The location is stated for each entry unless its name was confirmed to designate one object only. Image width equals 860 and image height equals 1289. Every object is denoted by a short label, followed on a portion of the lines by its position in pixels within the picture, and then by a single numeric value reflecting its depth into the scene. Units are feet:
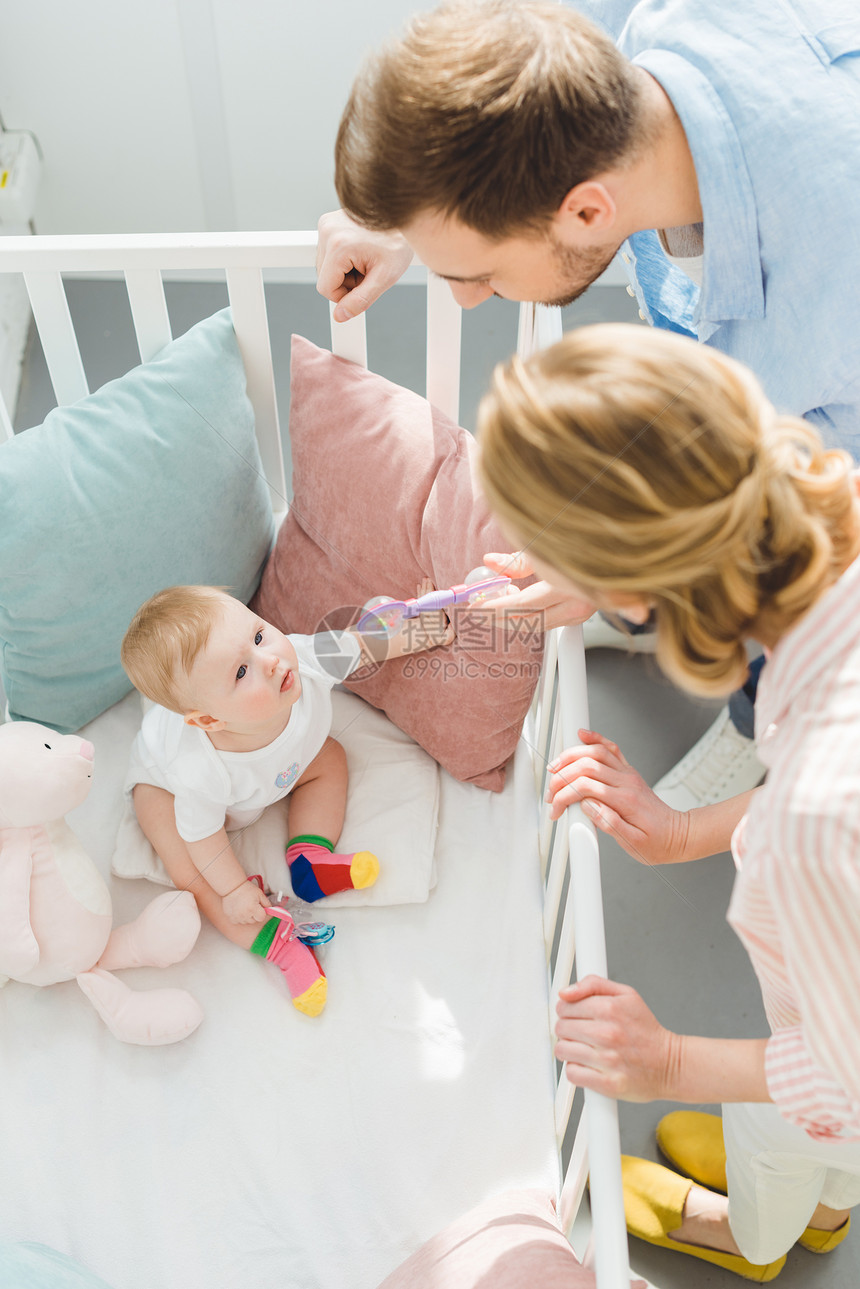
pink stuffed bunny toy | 3.23
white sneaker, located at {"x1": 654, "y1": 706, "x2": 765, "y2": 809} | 4.77
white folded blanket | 3.61
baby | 3.34
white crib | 2.79
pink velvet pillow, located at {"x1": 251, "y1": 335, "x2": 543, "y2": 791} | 3.58
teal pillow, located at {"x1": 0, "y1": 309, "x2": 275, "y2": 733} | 3.54
